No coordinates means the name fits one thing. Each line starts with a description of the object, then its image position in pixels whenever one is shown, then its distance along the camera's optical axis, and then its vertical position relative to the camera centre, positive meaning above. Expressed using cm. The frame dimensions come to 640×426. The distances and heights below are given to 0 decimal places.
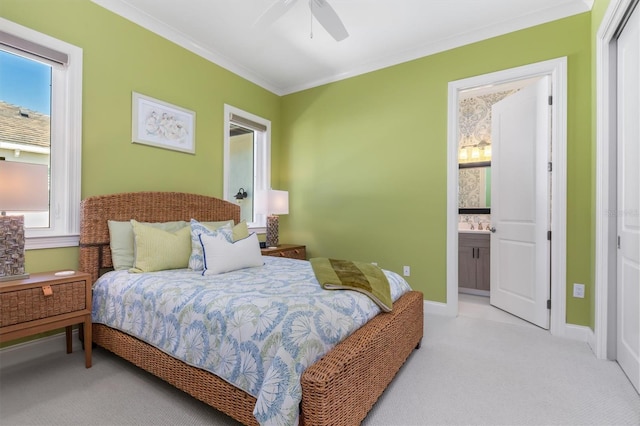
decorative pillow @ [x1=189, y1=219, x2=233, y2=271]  246 -21
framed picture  289 +87
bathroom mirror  456 +40
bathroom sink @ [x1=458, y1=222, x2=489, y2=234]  422 -21
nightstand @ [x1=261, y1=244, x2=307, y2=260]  361 -46
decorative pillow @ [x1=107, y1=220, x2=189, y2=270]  250 -26
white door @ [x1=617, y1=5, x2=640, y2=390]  189 +10
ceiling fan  211 +141
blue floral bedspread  126 -55
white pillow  231 -32
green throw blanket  189 -43
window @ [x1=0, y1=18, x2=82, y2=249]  228 +69
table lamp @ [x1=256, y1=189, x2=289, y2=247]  379 +8
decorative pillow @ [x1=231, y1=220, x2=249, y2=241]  286 -17
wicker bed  124 -74
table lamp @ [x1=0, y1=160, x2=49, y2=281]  184 +5
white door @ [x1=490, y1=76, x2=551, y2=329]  292 +12
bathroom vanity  414 -62
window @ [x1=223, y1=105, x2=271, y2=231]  407 +72
